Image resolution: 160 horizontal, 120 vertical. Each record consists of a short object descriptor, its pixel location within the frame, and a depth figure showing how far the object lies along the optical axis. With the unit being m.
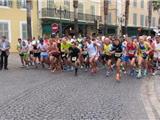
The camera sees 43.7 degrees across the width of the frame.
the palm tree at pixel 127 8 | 21.03
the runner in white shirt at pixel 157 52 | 8.58
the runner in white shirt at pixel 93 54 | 8.43
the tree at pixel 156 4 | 27.78
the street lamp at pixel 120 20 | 26.36
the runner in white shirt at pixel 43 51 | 9.48
